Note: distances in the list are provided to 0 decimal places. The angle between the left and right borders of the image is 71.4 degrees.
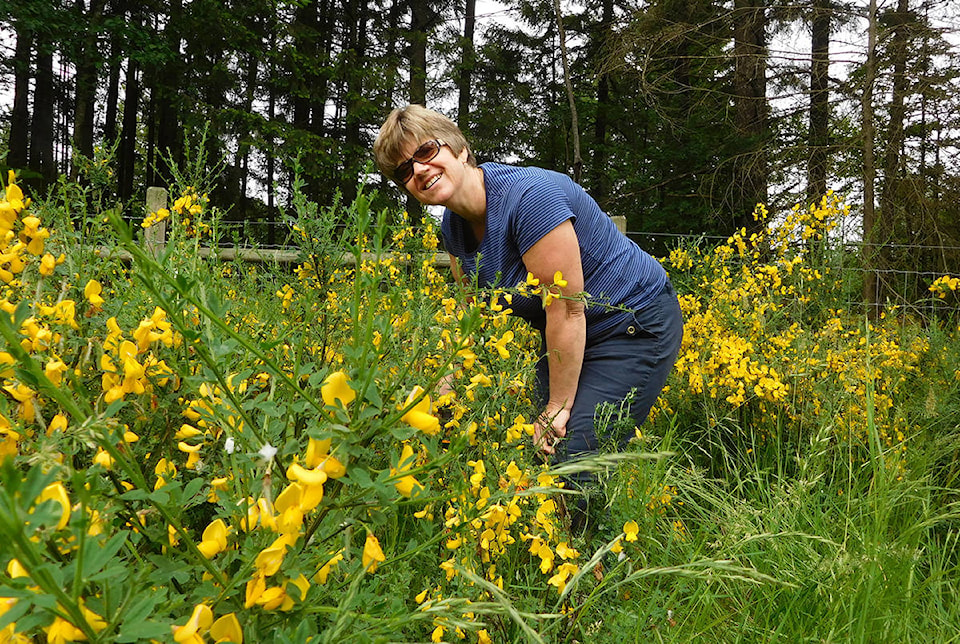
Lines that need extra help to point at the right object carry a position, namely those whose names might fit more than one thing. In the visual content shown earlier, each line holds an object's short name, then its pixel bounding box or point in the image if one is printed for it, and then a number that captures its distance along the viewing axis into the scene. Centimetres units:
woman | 198
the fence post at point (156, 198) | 550
